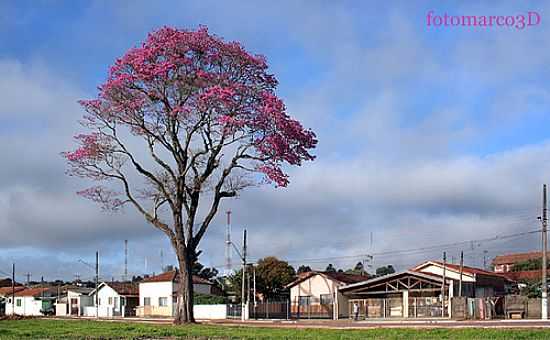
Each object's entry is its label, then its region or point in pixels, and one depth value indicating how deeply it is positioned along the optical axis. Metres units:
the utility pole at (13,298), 105.45
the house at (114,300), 88.00
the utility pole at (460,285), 61.06
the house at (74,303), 96.01
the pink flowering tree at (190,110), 37.97
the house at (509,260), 115.16
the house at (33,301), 103.06
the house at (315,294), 71.56
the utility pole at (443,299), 57.58
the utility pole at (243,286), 62.09
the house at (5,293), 108.29
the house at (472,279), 65.69
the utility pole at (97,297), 85.55
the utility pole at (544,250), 51.00
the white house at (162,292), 83.44
